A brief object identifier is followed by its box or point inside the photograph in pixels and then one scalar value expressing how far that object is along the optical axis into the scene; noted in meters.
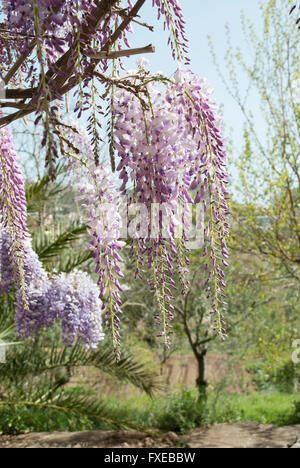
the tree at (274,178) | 5.49
